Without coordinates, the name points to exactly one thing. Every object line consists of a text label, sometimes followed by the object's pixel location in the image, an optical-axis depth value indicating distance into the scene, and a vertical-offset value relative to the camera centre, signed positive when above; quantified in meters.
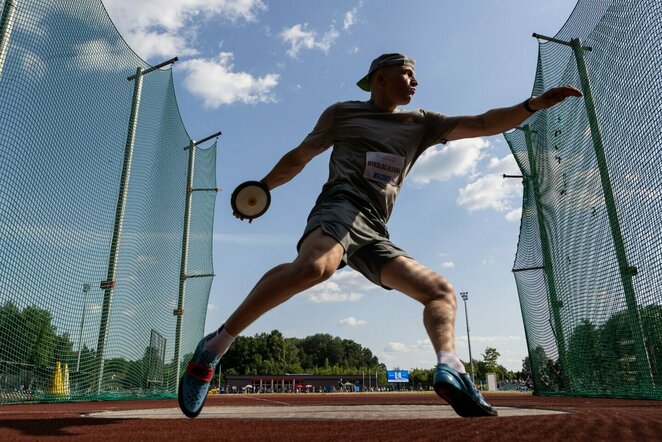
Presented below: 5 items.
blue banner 81.93 +0.46
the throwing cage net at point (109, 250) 5.46 +2.19
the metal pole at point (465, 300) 53.59 +8.91
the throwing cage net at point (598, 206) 5.21 +2.21
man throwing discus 2.31 +0.87
